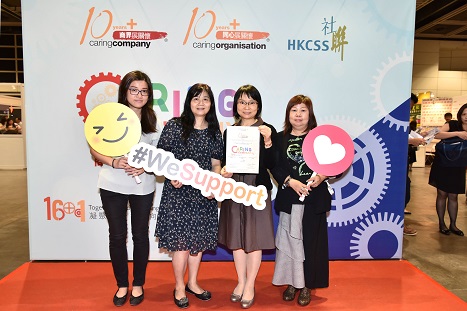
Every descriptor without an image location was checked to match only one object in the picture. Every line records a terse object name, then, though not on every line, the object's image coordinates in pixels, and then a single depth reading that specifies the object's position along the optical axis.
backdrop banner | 3.08
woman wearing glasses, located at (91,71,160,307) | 2.38
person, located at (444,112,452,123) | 9.23
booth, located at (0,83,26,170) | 10.30
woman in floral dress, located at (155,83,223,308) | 2.38
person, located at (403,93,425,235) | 3.69
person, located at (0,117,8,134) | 10.62
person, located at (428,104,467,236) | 4.11
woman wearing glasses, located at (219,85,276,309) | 2.37
